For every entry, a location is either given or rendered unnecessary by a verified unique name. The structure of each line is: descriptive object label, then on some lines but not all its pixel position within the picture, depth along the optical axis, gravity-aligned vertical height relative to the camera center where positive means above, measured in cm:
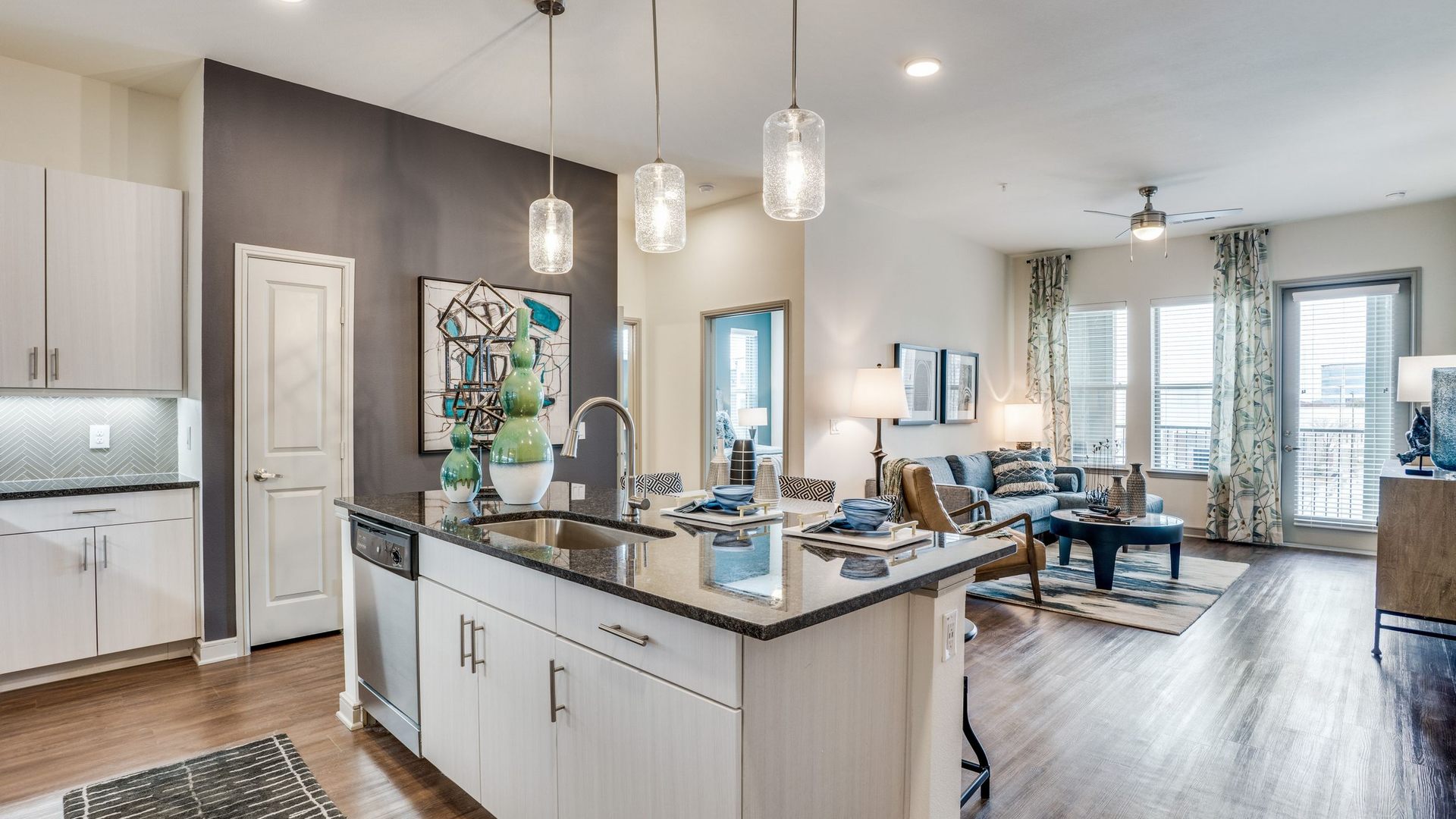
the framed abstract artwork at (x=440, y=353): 414 +29
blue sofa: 571 -71
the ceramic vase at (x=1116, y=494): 514 -63
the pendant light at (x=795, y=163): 209 +70
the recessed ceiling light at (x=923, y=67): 338 +158
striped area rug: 221 -123
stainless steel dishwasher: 238 -77
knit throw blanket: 345 -40
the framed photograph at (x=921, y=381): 625 +22
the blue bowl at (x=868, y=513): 196 -29
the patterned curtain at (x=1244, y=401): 642 +4
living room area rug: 429 -122
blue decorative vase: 320 -5
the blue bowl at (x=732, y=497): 230 -29
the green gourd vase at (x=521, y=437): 256 -12
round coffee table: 480 -86
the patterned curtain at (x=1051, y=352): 753 +56
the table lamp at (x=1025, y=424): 743 -19
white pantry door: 363 -21
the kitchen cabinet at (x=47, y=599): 312 -86
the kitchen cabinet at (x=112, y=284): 333 +56
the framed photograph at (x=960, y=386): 684 +18
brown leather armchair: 342 -48
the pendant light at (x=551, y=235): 285 +66
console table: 324 -65
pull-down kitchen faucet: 222 -12
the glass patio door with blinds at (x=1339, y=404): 604 +1
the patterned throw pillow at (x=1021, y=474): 634 -61
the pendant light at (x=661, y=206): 246 +67
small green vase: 266 -26
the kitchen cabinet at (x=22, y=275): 319 +57
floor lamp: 549 +7
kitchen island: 135 -59
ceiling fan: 522 +131
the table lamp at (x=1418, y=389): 437 +11
